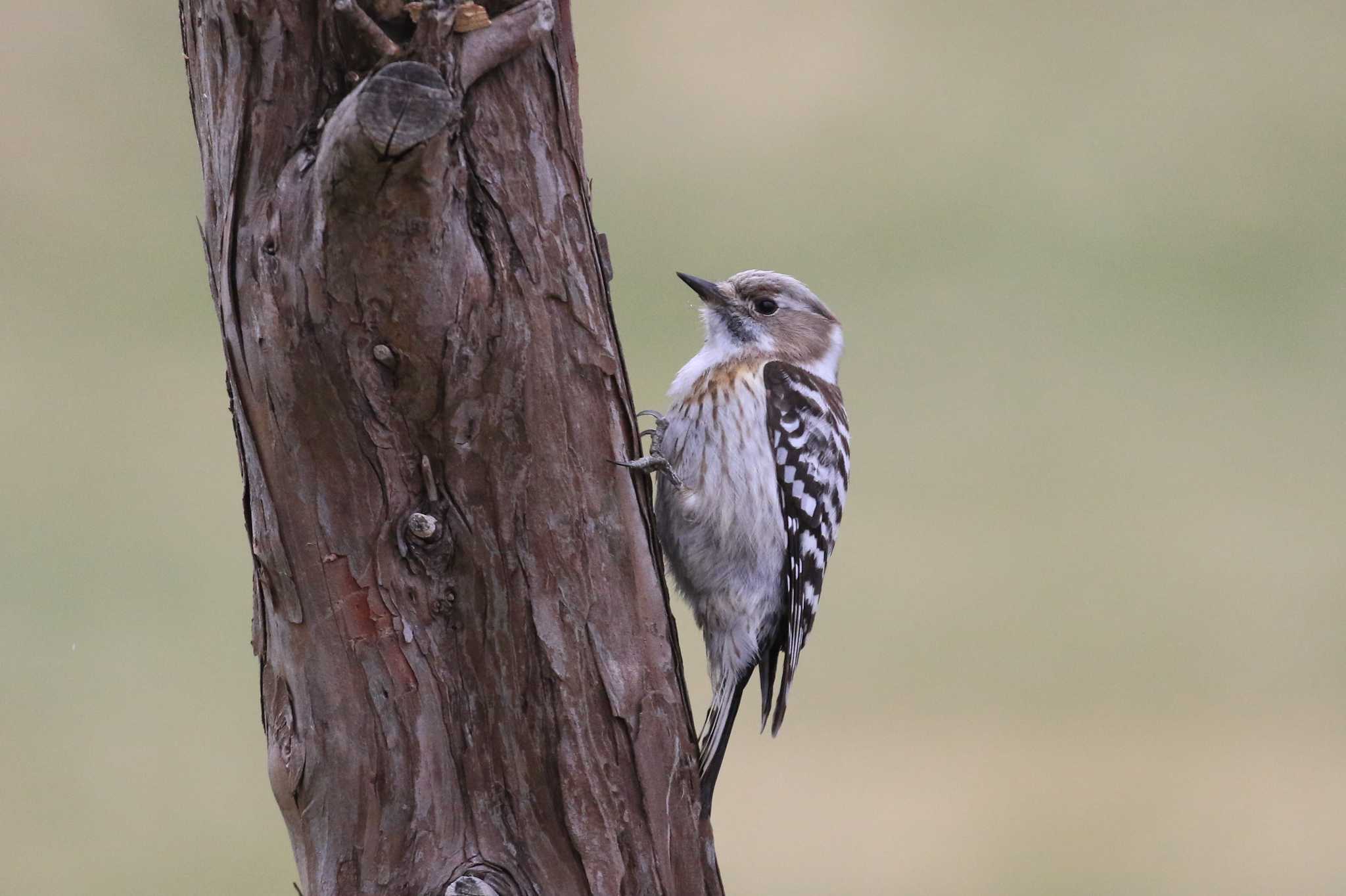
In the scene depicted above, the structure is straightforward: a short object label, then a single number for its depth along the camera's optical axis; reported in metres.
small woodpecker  7.48
